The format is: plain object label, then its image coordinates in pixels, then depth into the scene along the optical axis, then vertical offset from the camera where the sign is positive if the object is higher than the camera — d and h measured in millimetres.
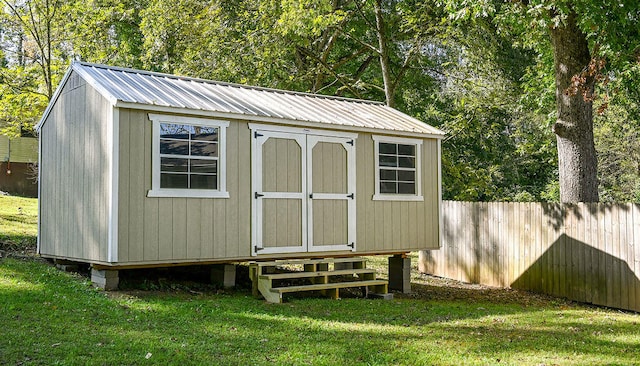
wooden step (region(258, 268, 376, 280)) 9414 -1115
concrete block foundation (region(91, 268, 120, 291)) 8867 -1060
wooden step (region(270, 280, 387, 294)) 9414 -1303
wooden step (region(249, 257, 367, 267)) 9648 -930
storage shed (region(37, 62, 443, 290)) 8641 +411
